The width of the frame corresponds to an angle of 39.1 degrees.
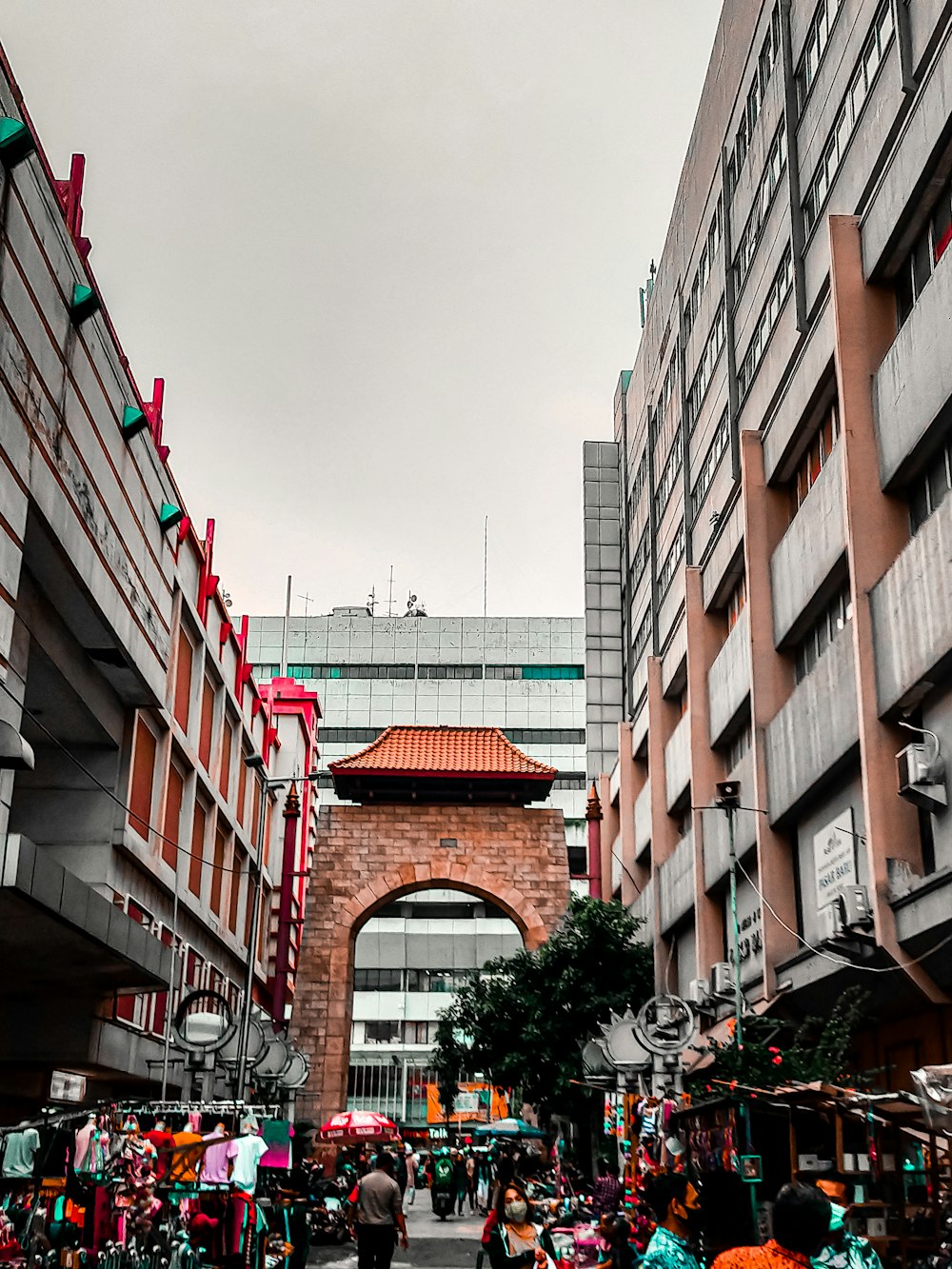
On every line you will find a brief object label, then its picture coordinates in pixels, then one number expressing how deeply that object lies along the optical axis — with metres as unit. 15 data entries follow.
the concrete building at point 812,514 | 15.03
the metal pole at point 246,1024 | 22.09
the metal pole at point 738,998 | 17.45
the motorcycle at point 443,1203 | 30.42
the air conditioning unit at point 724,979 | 22.16
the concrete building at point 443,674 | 73.56
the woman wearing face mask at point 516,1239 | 11.62
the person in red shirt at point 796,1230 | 5.19
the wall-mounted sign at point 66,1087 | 19.97
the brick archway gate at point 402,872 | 37.38
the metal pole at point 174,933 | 24.27
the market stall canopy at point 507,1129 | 30.93
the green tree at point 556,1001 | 29.25
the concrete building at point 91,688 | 14.41
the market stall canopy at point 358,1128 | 25.16
